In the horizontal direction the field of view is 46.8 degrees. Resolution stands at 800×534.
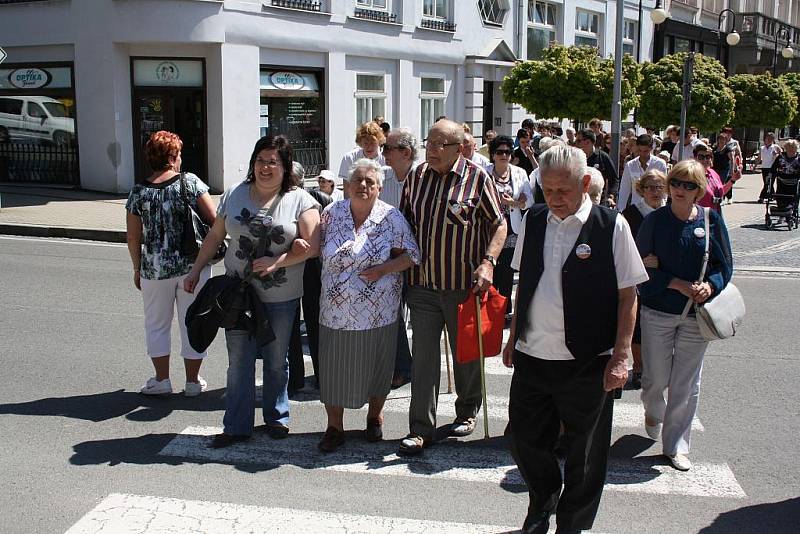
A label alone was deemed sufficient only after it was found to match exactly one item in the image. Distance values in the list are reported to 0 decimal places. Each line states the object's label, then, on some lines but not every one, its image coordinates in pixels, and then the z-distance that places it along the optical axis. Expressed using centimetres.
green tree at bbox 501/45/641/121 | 2431
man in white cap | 776
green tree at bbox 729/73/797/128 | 3325
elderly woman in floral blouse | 549
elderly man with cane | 556
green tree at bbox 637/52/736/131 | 2755
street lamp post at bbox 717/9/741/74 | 3469
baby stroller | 1717
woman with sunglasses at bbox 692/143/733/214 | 925
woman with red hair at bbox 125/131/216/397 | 645
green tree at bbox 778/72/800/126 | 3877
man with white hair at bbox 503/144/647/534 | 426
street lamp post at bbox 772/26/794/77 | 4209
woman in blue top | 535
